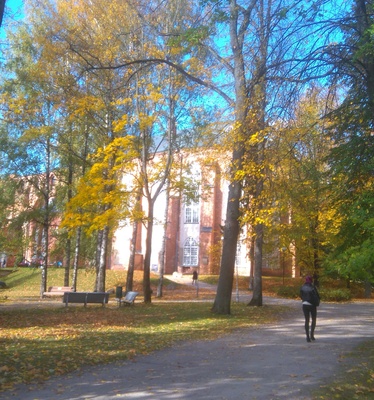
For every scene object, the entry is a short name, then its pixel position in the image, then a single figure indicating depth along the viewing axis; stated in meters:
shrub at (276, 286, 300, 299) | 32.97
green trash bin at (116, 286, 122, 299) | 21.67
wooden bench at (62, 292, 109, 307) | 20.48
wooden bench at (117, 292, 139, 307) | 21.47
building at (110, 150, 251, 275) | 49.34
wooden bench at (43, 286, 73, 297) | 26.33
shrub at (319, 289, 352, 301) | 30.16
